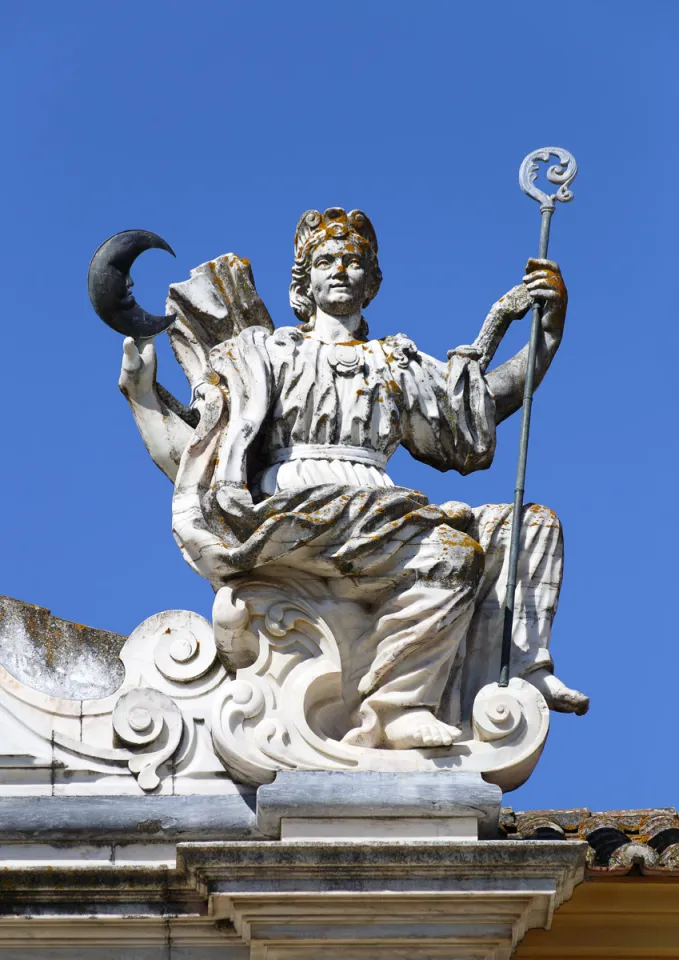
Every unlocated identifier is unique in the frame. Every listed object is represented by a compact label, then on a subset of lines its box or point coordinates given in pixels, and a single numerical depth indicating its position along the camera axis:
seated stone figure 19.31
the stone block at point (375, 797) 18.44
